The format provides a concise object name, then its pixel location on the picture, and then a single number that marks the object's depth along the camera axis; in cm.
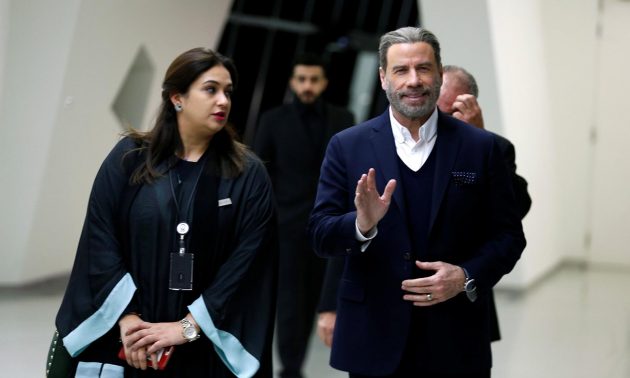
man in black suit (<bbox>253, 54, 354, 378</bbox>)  655
